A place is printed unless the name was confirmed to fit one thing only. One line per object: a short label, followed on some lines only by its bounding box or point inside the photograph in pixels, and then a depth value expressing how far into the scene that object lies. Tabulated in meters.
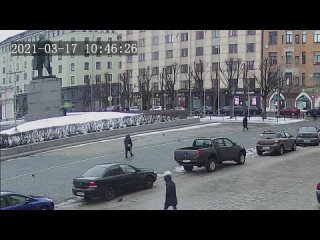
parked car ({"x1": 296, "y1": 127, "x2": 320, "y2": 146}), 28.67
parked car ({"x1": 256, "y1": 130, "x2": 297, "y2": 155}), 24.61
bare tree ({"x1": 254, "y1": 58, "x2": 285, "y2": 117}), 54.69
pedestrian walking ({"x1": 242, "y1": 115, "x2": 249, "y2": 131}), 37.19
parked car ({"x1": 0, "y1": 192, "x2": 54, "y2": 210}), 12.13
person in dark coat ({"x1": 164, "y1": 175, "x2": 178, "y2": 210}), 12.46
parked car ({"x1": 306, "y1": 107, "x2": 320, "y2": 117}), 50.98
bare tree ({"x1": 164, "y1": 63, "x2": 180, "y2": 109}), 65.12
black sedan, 15.87
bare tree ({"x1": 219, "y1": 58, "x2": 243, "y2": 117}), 59.00
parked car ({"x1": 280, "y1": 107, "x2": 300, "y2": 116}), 55.53
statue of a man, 40.25
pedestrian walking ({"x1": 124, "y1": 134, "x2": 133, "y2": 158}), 24.84
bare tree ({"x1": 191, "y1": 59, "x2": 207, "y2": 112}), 61.77
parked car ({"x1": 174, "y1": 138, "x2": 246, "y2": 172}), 19.88
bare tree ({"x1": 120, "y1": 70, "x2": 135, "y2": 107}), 72.88
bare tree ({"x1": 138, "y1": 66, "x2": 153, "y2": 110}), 68.50
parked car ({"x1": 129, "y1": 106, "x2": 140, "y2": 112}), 66.75
